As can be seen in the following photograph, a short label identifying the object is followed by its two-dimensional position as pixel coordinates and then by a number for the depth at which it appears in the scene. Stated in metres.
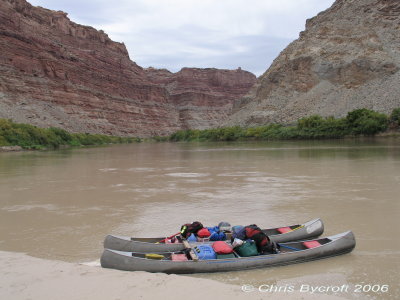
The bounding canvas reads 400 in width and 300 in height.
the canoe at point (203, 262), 6.38
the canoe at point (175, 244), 7.21
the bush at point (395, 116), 54.18
